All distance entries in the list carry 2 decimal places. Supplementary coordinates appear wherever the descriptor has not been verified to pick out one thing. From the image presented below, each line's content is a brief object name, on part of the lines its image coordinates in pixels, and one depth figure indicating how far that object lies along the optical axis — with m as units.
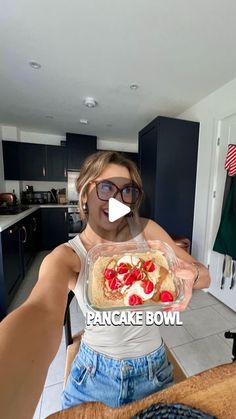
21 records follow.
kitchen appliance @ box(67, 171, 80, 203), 3.66
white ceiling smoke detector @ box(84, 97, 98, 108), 2.21
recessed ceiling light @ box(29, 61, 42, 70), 1.61
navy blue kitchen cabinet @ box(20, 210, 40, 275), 2.31
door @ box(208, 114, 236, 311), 1.85
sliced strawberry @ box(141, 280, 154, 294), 0.42
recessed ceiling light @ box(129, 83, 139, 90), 1.89
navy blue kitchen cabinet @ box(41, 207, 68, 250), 3.40
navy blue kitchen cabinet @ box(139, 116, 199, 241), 2.14
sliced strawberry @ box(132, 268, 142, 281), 0.43
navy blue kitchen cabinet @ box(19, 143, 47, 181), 3.39
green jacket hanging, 1.72
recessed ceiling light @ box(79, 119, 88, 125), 2.92
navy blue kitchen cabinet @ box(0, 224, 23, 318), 1.65
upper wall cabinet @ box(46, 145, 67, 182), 3.55
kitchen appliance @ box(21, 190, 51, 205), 3.66
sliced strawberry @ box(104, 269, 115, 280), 0.44
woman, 0.49
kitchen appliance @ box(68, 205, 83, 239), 3.53
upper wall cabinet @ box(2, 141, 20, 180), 3.28
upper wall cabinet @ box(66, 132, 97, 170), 3.55
